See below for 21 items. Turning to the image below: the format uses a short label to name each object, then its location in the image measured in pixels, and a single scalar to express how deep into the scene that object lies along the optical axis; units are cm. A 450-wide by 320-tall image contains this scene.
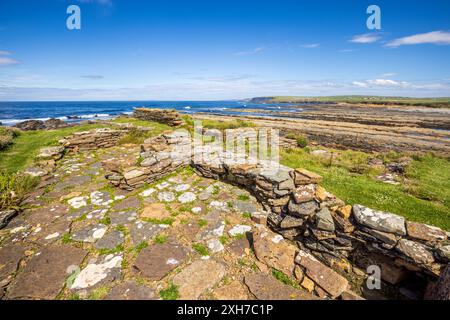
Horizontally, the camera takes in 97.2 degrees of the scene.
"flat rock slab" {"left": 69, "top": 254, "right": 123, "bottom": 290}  280
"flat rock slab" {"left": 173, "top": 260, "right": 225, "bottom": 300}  272
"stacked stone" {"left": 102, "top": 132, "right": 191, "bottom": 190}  557
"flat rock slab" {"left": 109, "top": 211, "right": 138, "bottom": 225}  417
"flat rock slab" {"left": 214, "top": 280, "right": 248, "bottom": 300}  271
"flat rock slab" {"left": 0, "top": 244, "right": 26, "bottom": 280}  301
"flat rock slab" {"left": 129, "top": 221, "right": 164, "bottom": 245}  368
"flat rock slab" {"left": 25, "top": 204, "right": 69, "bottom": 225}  419
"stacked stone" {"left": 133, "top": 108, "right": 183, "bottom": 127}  1445
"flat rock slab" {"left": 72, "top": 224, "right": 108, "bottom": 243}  367
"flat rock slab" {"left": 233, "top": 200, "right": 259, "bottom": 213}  468
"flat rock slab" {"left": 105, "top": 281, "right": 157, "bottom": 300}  262
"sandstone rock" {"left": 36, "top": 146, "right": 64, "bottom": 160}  754
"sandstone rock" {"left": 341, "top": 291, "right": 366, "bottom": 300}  267
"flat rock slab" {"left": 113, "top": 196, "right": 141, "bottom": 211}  465
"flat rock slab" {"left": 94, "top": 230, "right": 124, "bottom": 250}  350
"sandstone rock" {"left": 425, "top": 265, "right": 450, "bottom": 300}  239
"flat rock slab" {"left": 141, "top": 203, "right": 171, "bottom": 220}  433
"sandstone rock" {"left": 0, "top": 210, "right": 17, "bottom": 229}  403
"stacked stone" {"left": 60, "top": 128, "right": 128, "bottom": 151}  896
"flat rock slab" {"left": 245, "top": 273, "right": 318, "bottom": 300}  273
